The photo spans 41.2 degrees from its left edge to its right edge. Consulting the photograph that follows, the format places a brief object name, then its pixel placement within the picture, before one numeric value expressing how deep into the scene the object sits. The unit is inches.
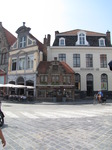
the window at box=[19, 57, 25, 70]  1194.3
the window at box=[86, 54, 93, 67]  1218.0
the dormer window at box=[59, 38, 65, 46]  1241.4
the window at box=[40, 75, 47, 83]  1066.6
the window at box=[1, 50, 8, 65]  1300.2
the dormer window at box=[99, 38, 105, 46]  1245.9
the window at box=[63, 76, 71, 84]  1061.1
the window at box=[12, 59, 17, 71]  1233.7
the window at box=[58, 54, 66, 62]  1222.9
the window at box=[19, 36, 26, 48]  1221.0
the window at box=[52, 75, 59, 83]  1058.1
